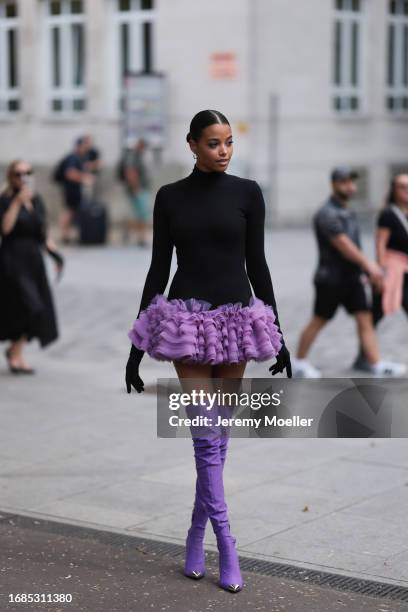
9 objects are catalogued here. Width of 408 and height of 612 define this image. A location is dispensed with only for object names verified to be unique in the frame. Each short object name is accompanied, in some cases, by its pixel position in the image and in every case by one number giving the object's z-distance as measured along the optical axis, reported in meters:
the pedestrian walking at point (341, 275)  9.77
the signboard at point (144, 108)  24.53
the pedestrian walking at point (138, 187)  21.17
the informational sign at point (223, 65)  24.69
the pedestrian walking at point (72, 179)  21.95
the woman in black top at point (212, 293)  4.93
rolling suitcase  21.58
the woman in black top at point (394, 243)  9.86
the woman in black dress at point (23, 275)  10.11
